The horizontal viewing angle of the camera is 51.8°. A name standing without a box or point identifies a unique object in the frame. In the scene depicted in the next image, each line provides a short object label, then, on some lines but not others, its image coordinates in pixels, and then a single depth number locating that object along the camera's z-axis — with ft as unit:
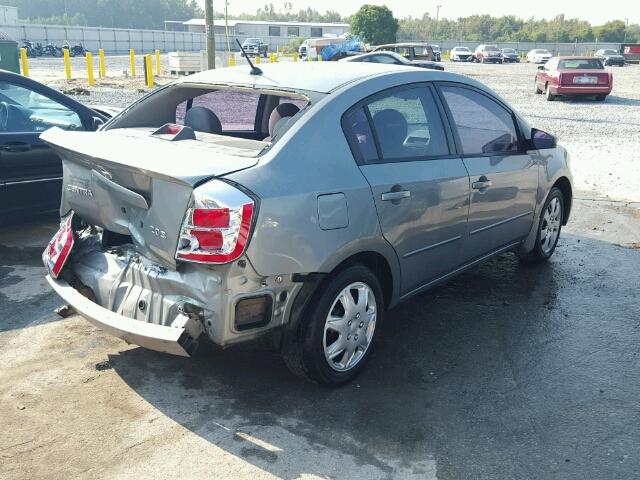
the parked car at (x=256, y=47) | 171.69
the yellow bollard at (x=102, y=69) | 89.47
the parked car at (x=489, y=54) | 183.11
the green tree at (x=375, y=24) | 205.05
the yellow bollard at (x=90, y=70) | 80.28
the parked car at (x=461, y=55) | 190.49
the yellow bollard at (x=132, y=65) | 95.96
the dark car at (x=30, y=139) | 19.47
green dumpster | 59.77
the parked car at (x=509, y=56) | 192.34
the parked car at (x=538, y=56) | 179.90
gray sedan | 10.29
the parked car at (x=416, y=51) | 98.07
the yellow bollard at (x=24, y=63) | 81.25
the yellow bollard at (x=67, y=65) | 84.48
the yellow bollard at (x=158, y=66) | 99.70
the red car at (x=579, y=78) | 67.26
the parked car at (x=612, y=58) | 166.91
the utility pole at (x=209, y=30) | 71.05
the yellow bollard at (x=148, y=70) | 80.37
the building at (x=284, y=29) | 320.70
